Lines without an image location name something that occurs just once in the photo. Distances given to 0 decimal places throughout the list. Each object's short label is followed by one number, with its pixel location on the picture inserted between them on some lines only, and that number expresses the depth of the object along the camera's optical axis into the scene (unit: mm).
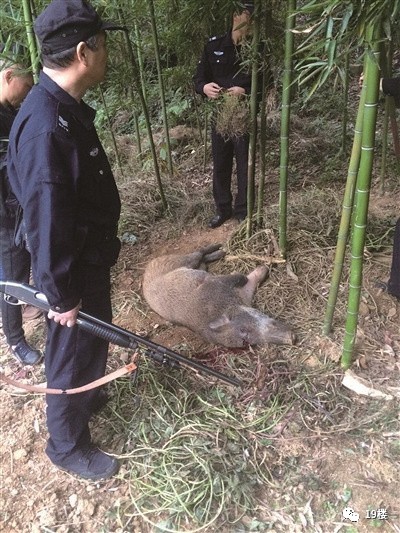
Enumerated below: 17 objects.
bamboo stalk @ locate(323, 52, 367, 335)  2350
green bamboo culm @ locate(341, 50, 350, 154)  5367
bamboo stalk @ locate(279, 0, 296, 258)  2920
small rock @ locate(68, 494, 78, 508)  2357
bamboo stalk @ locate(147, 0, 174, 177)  4078
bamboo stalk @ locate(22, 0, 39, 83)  2791
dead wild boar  3387
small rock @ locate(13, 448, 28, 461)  2600
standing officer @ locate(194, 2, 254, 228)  3893
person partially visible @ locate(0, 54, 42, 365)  2758
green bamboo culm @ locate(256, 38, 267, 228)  3551
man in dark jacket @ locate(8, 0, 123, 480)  1797
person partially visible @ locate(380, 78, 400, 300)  2890
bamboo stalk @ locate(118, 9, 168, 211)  4104
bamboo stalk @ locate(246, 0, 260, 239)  3194
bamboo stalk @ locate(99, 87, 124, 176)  5004
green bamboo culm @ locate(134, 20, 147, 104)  4594
